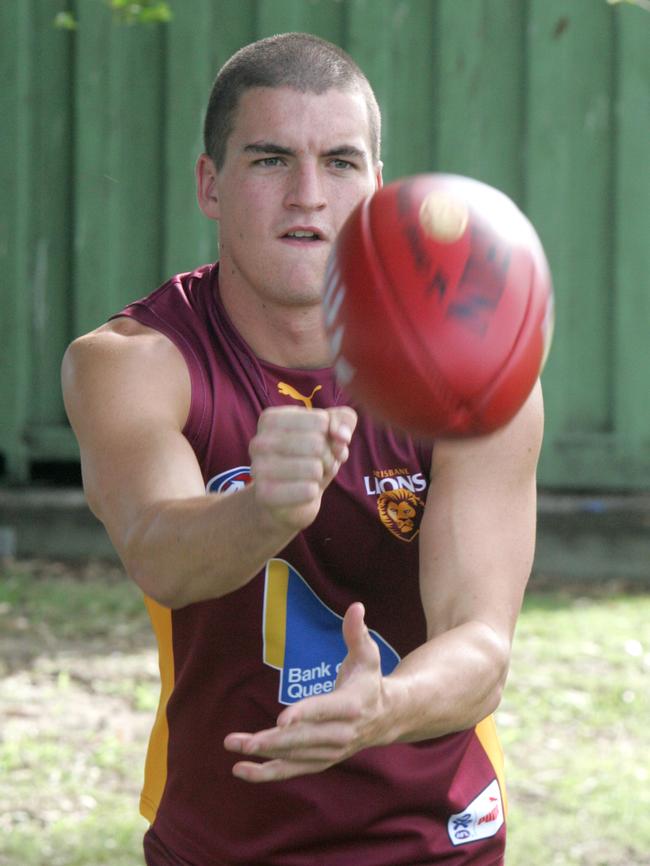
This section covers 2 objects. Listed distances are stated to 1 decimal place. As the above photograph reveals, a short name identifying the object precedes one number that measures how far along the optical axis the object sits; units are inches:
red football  178.9
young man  217.0
